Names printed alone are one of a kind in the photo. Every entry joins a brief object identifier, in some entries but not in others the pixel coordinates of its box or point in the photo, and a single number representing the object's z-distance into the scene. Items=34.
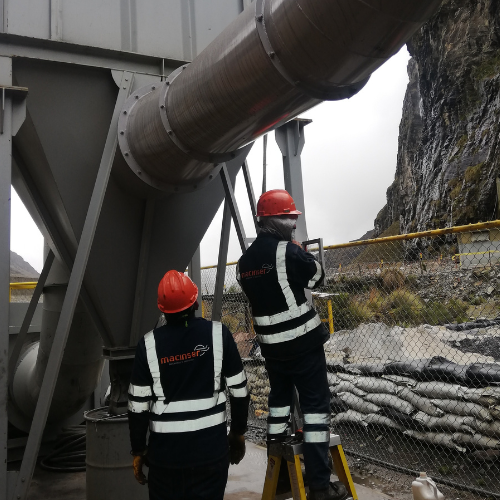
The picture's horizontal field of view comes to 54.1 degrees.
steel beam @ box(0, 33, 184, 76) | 3.15
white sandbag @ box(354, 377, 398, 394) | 4.75
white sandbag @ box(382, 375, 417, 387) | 4.58
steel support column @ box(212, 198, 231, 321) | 4.05
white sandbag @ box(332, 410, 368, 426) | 4.90
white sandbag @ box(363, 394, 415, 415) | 4.48
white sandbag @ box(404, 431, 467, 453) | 4.05
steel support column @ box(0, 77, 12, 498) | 2.74
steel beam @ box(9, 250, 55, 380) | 4.29
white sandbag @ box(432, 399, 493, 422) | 3.92
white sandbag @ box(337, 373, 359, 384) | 5.20
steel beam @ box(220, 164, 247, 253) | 3.60
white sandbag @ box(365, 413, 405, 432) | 4.56
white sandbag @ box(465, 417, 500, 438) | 3.82
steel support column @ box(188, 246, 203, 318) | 4.63
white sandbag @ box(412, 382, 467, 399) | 4.15
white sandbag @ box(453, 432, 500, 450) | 3.81
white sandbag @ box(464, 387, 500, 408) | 3.92
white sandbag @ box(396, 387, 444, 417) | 4.26
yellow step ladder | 2.73
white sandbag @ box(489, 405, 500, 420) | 3.84
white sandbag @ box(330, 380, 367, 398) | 5.02
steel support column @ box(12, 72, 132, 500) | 2.77
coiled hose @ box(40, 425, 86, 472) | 4.55
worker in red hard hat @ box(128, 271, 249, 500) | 2.21
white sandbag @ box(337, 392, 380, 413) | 4.84
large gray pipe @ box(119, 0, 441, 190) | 1.66
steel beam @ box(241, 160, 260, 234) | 3.90
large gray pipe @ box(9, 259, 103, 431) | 4.17
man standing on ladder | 2.70
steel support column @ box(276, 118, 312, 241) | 4.26
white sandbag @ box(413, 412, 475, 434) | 4.02
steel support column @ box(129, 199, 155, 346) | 3.65
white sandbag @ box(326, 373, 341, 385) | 5.41
